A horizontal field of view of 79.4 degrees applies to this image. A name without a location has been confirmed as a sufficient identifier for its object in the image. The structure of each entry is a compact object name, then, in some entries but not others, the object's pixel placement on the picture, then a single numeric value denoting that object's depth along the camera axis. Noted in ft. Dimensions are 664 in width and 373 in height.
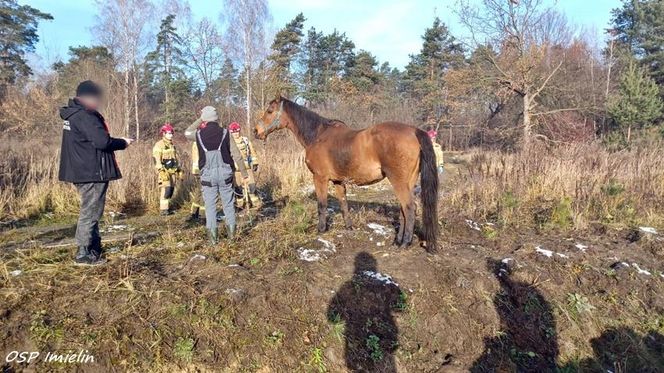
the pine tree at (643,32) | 94.51
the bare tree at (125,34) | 75.61
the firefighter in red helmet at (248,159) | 27.34
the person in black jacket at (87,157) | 12.81
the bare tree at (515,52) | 59.98
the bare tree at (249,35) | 88.22
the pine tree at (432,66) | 110.01
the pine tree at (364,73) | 109.60
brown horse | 16.11
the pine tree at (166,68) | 96.17
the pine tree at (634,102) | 74.33
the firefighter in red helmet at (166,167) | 26.16
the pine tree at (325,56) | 115.24
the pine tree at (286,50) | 80.23
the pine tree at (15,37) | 81.87
